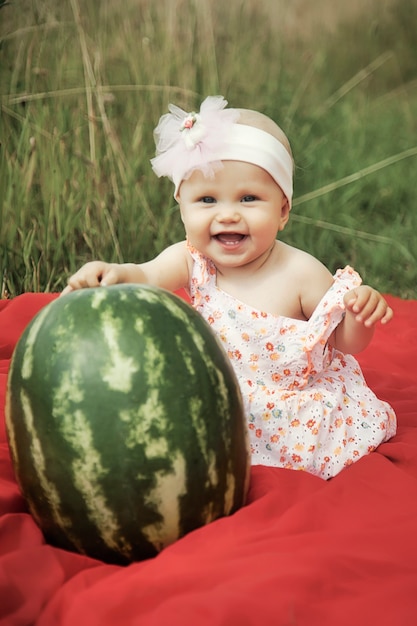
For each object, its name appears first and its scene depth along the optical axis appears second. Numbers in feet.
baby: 5.96
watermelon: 4.00
